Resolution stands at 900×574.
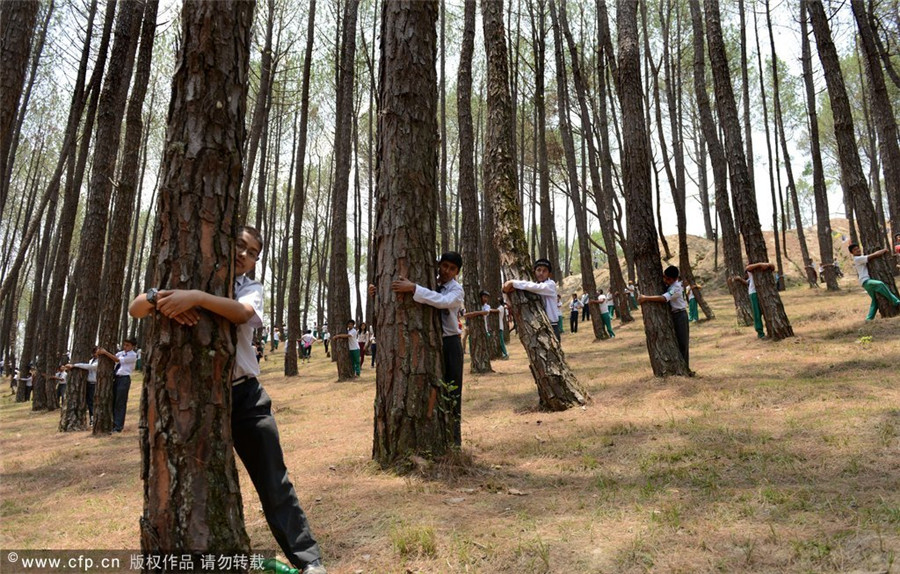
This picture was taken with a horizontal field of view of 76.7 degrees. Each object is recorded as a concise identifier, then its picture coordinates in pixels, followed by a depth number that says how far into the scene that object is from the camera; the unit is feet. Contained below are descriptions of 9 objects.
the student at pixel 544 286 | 23.29
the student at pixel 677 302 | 25.86
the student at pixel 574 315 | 73.61
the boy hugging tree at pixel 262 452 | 9.59
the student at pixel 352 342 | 46.42
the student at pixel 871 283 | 32.01
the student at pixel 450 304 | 15.76
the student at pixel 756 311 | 36.29
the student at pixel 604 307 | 53.47
